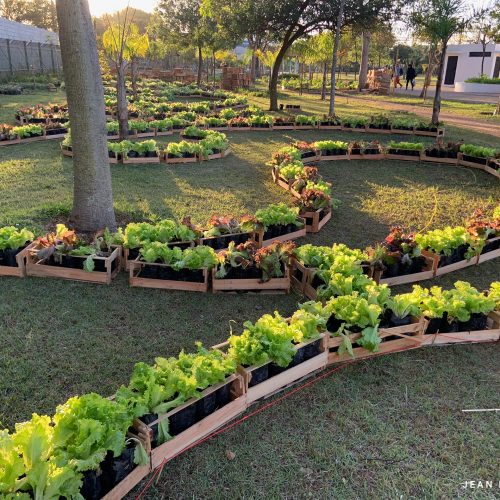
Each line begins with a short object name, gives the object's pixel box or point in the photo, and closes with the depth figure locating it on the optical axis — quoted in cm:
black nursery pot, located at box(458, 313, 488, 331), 470
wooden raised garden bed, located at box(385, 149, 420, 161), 1266
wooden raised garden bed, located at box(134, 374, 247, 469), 317
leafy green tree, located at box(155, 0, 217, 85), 3412
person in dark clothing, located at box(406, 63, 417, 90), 3534
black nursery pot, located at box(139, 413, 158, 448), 316
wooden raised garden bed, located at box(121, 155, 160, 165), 1115
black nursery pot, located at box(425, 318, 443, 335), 463
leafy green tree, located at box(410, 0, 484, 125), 1548
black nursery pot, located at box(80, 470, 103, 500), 273
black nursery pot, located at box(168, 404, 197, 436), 329
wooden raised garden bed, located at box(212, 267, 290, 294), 546
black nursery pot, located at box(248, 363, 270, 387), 376
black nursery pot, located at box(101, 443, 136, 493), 286
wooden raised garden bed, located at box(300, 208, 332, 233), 748
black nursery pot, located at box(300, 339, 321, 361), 408
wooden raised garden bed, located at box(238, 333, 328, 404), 373
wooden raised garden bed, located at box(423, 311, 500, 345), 461
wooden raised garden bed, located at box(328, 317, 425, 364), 427
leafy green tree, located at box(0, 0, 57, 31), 5844
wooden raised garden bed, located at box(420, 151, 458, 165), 1241
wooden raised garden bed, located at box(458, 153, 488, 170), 1189
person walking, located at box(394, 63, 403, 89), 3493
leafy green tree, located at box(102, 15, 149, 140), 1150
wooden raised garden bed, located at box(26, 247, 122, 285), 553
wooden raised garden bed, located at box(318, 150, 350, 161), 1259
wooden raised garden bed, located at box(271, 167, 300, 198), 930
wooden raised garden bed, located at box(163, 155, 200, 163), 1149
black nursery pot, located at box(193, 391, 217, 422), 342
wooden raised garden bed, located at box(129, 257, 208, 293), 549
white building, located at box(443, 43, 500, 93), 4116
